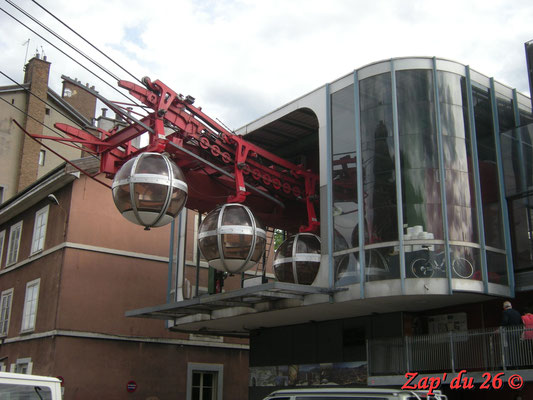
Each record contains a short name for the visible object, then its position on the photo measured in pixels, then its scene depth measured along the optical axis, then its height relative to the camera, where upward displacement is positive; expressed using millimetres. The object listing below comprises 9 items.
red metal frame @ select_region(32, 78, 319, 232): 15336 +6353
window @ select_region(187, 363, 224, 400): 24531 +822
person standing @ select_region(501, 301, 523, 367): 13234 +1441
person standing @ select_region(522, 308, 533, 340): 13039 +1585
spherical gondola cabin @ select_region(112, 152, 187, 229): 13430 +4277
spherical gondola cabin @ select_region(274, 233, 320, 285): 16781 +3655
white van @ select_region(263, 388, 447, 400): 10016 +180
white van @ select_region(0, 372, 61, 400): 9008 +185
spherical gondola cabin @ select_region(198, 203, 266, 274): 15062 +3714
